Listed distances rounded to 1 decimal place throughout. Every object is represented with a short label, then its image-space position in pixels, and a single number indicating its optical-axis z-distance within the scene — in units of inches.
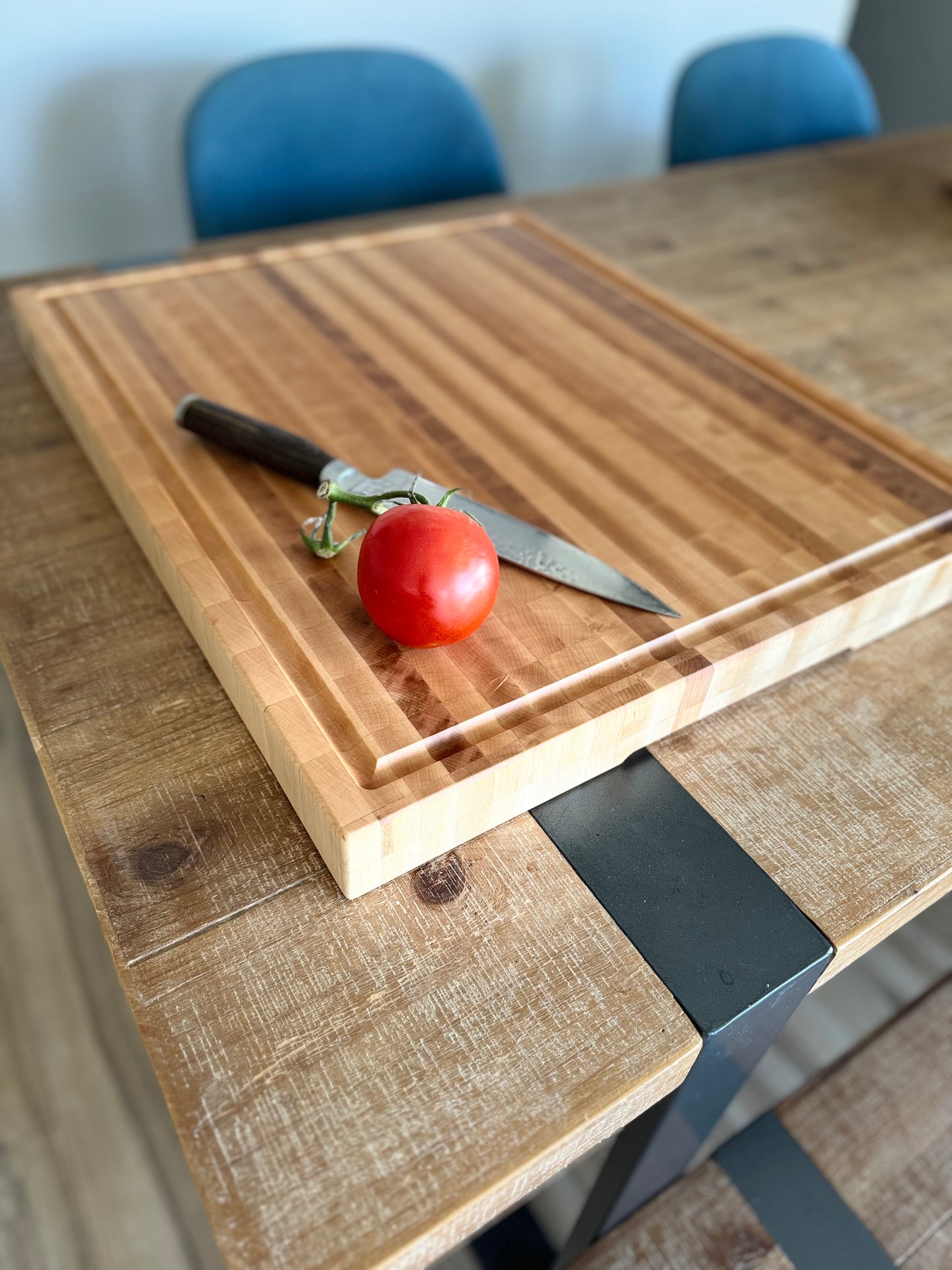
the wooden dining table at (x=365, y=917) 17.0
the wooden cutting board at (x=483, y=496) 21.3
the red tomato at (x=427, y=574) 20.9
